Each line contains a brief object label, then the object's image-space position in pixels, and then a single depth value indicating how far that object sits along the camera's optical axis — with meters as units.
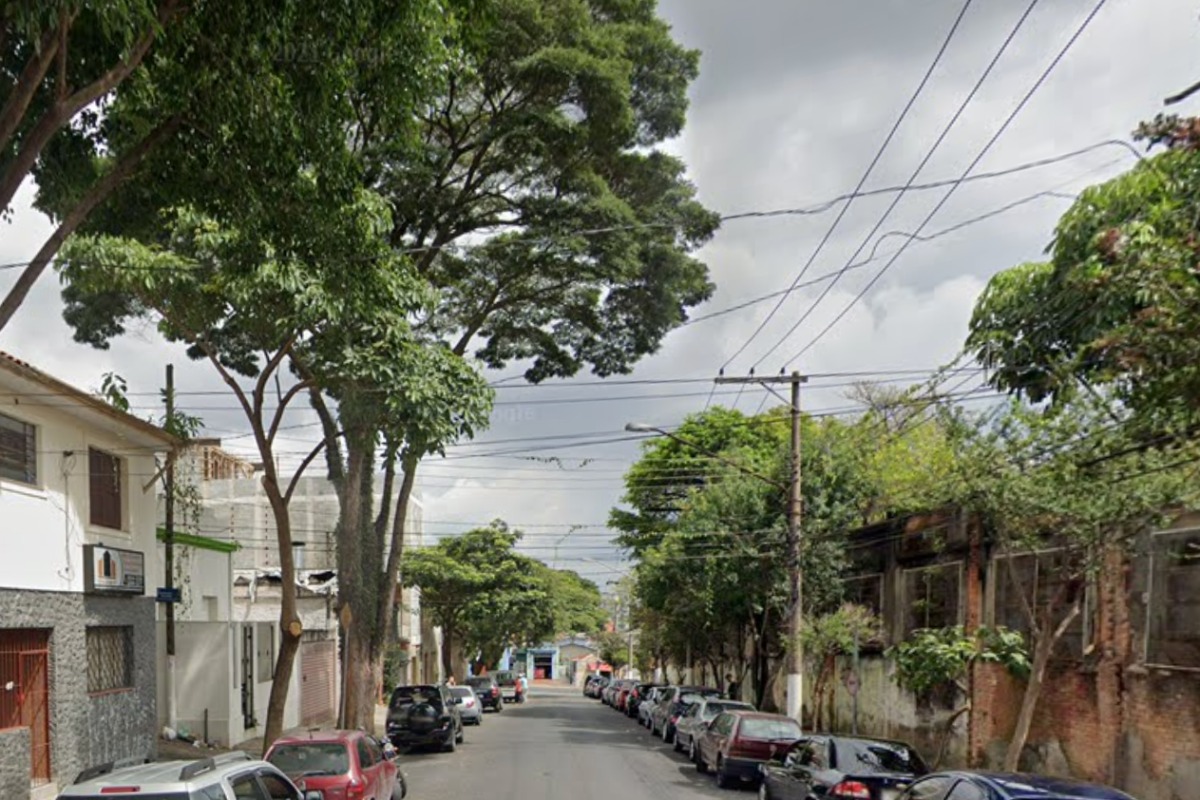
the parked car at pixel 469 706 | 35.67
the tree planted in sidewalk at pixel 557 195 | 20.91
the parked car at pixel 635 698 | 43.24
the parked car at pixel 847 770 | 12.53
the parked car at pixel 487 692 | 47.09
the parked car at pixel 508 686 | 57.75
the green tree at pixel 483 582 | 51.69
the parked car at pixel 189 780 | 7.29
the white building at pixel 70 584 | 15.42
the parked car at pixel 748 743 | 19.25
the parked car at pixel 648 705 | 36.28
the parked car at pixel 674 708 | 29.88
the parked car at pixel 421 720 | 25.28
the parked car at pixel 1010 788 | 8.25
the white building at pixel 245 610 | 24.30
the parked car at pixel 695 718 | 24.84
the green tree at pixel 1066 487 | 12.49
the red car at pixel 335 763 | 12.65
